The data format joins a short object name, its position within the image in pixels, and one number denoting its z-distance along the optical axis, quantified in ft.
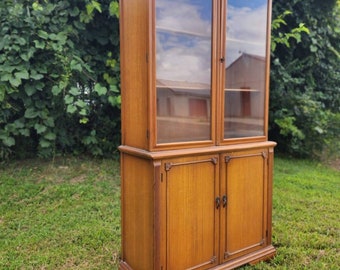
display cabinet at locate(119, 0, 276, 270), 4.71
